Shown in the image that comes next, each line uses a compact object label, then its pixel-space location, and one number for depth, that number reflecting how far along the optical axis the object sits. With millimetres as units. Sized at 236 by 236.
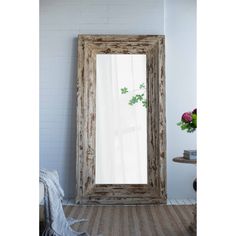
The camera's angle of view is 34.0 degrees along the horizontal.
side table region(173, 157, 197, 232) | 3549
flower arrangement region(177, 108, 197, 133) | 3662
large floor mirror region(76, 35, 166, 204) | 4914
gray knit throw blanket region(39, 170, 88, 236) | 3191
